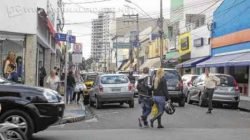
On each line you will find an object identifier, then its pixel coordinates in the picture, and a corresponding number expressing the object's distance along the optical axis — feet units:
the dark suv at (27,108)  37.65
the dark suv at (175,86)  80.12
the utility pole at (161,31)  145.39
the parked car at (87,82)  90.83
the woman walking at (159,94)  50.03
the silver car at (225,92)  81.25
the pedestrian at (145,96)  51.19
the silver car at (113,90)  76.54
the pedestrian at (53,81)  76.95
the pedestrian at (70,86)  83.35
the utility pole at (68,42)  72.36
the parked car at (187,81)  93.83
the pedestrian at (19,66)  64.23
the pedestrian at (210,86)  68.54
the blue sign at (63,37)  71.94
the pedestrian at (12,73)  58.14
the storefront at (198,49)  145.48
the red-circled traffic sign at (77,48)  91.97
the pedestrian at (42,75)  89.76
